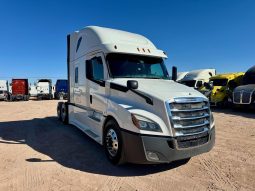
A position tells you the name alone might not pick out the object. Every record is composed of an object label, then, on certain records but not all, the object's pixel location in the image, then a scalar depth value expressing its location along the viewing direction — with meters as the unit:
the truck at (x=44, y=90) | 25.45
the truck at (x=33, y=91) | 26.21
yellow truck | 13.72
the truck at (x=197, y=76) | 17.13
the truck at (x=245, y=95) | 11.71
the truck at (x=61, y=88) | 25.16
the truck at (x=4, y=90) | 24.40
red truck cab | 24.28
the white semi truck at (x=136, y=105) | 3.80
